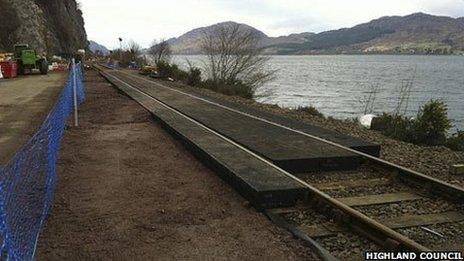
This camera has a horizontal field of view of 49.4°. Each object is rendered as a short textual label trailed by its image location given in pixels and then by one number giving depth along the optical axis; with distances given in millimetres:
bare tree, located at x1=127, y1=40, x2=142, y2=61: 72950
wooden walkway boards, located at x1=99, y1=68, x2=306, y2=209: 6930
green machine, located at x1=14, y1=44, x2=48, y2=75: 40094
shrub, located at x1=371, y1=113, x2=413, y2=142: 14844
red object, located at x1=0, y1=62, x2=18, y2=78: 36375
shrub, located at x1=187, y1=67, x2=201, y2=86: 35000
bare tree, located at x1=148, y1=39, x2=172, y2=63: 66488
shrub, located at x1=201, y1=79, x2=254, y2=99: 30688
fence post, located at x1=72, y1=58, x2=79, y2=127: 14423
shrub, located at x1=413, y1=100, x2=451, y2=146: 14594
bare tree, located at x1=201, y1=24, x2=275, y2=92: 37062
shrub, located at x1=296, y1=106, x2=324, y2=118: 21217
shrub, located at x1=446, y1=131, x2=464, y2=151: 14109
